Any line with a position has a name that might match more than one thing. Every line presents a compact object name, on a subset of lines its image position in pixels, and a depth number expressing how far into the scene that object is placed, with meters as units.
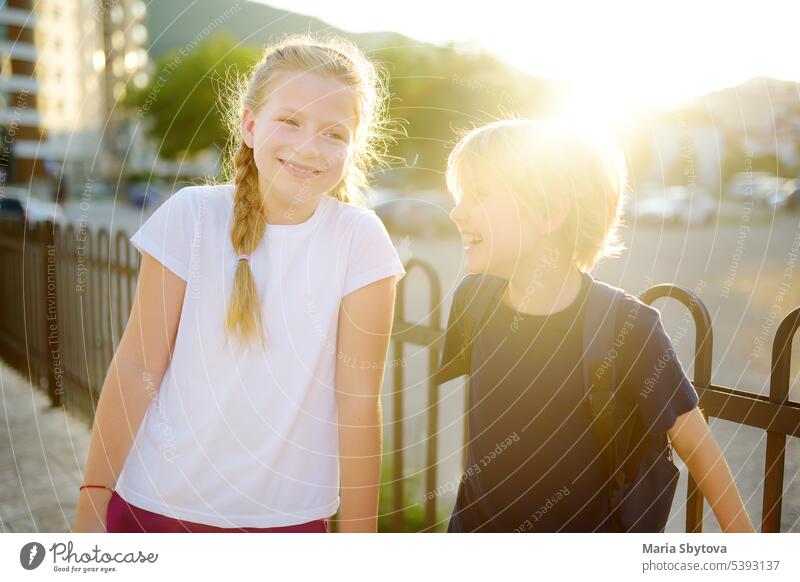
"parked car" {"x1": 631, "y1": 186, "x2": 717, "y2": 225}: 20.89
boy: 1.71
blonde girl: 1.67
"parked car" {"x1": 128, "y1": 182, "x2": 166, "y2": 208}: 31.17
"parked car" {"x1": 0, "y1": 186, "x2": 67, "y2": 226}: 15.85
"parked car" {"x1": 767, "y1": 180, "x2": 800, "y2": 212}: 20.53
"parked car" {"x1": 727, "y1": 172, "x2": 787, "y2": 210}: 20.46
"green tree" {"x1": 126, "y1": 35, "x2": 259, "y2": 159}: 24.23
